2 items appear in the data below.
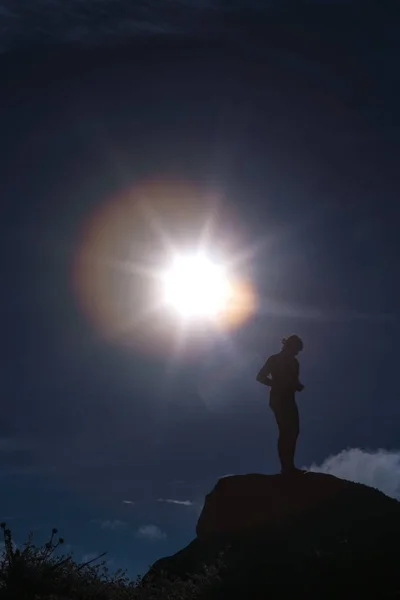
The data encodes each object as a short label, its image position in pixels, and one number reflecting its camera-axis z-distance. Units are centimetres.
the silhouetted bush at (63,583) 1425
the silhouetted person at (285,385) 2119
